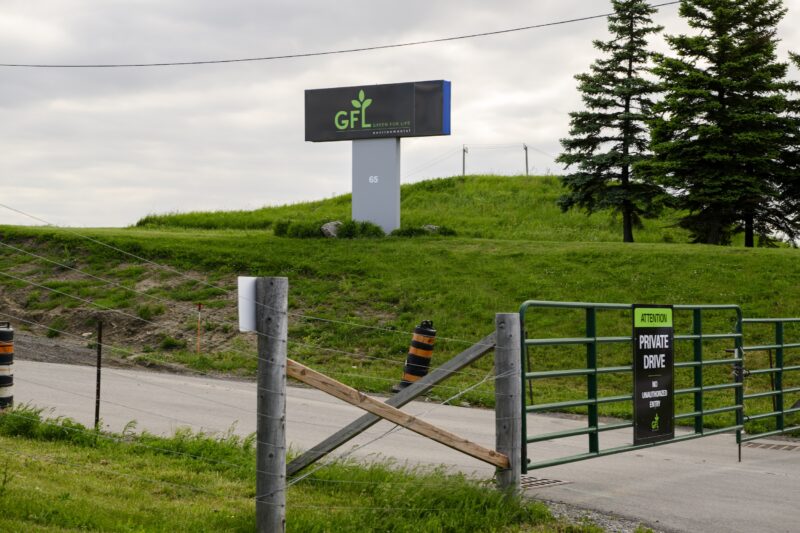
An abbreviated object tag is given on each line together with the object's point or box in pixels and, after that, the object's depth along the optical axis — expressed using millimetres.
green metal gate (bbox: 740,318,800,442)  13164
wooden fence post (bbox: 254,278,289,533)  6434
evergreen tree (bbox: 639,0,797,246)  34562
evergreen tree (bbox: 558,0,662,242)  37281
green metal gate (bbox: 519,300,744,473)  8344
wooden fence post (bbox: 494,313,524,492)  7961
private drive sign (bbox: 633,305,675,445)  9852
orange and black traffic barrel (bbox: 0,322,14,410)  10992
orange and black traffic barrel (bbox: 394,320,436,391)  16469
